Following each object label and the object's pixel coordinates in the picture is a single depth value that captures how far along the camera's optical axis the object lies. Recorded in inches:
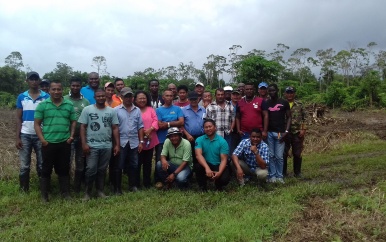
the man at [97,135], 219.0
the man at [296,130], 283.1
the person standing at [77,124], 229.6
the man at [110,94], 252.8
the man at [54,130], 211.0
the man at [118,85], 276.7
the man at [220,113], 262.8
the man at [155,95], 273.7
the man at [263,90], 269.7
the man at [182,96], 268.8
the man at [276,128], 262.8
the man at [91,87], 251.9
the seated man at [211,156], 237.6
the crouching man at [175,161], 237.9
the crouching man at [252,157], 242.4
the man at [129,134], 237.8
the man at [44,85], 248.2
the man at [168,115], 253.3
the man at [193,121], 260.7
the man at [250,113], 262.7
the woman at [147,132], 248.7
